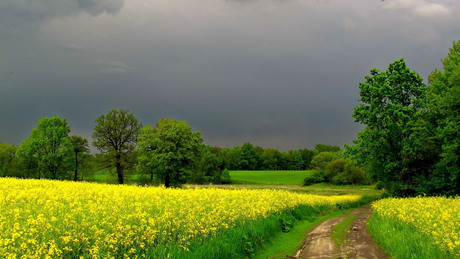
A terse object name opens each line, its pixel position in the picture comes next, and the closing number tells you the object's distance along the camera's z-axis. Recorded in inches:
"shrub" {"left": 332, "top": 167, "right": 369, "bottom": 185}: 3265.3
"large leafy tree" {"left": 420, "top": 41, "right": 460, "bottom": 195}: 1107.9
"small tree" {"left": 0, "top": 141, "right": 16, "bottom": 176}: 2521.7
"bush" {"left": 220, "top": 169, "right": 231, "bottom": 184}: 3698.3
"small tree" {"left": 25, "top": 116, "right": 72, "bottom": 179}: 2171.5
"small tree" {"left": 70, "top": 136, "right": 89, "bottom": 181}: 2444.9
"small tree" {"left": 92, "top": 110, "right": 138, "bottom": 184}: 2119.8
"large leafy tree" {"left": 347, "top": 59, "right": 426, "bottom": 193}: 1331.2
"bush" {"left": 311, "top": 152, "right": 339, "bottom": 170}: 4523.6
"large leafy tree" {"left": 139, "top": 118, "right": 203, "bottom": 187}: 1911.9
